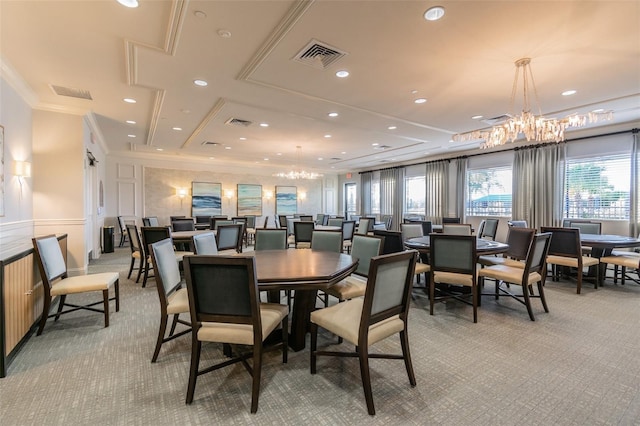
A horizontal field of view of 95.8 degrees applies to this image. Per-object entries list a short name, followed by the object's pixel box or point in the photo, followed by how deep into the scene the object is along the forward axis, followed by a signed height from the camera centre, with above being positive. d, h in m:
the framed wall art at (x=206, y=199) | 9.93 +0.34
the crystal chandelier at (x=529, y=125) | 3.52 +1.05
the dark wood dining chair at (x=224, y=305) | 1.72 -0.59
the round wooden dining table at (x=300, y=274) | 2.05 -0.49
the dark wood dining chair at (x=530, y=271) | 3.21 -0.74
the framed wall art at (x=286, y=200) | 11.75 +0.37
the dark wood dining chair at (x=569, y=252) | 4.20 -0.66
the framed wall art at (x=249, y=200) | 10.86 +0.33
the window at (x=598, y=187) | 5.90 +0.47
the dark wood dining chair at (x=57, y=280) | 2.76 -0.75
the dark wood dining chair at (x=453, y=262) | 3.23 -0.62
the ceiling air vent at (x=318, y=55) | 2.93 +1.65
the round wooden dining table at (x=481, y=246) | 3.48 -0.48
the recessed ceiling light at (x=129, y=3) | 2.28 +1.64
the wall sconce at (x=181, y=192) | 9.68 +0.54
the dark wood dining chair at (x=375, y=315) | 1.76 -0.74
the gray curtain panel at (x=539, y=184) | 6.65 +0.59
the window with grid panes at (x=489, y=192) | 7.87 +0.49
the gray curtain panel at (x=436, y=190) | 9.13 +0.62
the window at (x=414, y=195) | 10.09 +0.50
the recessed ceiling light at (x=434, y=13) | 2.34 +1.63
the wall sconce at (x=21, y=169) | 3.76 +0.53
